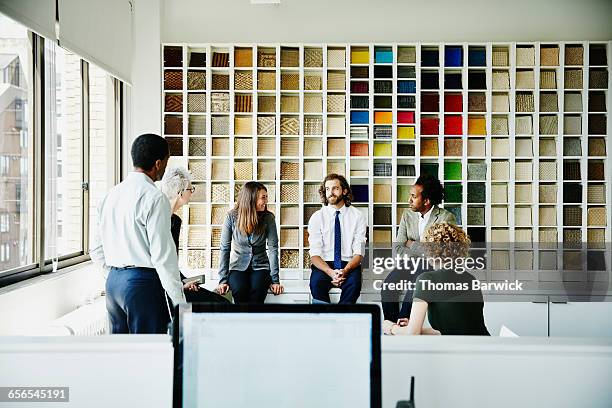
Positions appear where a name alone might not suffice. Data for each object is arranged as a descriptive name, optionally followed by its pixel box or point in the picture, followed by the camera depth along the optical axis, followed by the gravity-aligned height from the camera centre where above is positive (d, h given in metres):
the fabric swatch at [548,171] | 6.29 +0.34
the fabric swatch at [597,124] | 6.27 +0.81
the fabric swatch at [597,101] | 6.26 +1.04
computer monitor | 1.20 -0.29
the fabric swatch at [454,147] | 6.29 +0.58
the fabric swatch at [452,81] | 6.27 +1.24
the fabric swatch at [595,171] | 6.27 +0.34
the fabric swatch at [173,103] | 6.33 +1.02
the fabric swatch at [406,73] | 6.26 +1.31
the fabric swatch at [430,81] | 6.27 +1.23
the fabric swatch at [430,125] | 6.27 +0.79
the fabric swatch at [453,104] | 6.27 +1.01
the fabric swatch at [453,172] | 6.30 +0.33
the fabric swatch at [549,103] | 6.26 +1.02
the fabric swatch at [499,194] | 6.34 +0.11
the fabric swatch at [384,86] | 6.25 +1.18
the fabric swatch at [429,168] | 6.29 +0.36
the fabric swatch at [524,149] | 6.33 +0.56
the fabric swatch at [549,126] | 6.29 +0.79
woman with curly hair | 2.74 -0.44
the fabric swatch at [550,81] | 6.27 +1.24
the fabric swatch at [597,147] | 6.28 +0.58
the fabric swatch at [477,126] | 6.30 +0.79
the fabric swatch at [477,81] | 6.28 +1.24
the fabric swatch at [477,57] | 6.28 +1.48
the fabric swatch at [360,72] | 6.27 +1.32
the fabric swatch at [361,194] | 6.33 +0.10
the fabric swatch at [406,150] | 6.29 +0.55
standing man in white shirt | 2.75 -0.20
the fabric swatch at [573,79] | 6.25 +1.26
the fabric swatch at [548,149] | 6.33 +0.56
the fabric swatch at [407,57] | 6.27 +1.48
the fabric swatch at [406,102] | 6.25 +1.02
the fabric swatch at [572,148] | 6.29 +0.57
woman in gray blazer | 4.74 -0.33
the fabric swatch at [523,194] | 6.33 +0.11
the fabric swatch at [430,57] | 6.27 +1.48
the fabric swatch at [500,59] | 6.29 +1.46
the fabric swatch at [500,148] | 6.32 +0.57
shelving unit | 6.26 +0.74
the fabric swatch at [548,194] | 6.30 +0.11
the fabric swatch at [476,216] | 6.32 -0.13
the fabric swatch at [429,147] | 6.29 +0.58
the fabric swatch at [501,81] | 6.29 +1.24
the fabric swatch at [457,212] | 6.32 -0.08
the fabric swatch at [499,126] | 6.32 +0.79
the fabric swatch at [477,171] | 6.30 +0.34
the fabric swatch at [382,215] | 6.33 -0.11
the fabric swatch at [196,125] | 6.36 +0.80
